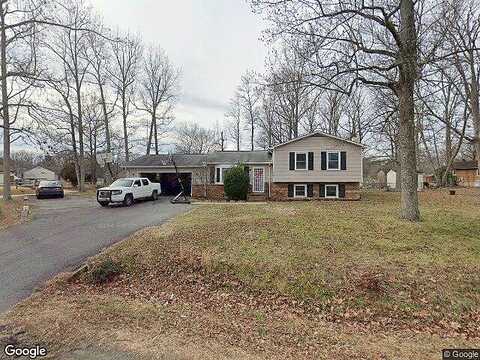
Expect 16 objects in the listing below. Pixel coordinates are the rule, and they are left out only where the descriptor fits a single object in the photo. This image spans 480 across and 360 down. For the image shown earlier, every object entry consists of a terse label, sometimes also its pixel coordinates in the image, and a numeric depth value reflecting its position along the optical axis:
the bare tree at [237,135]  49.40
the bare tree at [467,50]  11.50
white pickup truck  18.56
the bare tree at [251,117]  44.57
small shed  39.19
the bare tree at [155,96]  41.38
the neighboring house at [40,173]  83.09
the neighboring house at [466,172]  46.50
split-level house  21.75
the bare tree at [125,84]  37.75
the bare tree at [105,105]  35.66
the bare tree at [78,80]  31.90
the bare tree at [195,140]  57.94
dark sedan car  25.89
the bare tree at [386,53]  9.34
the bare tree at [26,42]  14.62
